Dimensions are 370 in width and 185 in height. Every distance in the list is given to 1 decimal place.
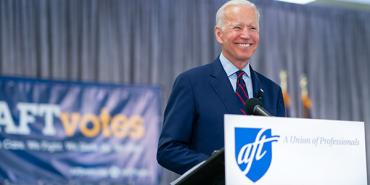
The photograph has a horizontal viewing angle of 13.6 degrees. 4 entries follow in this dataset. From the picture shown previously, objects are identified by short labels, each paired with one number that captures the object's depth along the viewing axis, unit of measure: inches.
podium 216.4
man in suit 247.1
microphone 235.9
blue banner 586.3
